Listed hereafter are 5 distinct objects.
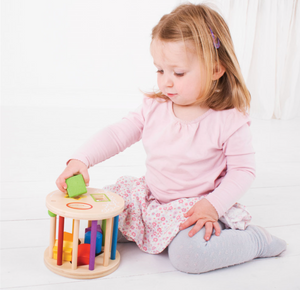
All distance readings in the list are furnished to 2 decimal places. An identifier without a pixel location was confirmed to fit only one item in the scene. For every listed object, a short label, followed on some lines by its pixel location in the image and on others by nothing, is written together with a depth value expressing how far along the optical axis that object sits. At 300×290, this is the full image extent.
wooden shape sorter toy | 0.71
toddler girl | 0.83
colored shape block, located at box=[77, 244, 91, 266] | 0.76
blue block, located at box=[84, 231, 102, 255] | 0.80
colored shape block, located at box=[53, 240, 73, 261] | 0.77
